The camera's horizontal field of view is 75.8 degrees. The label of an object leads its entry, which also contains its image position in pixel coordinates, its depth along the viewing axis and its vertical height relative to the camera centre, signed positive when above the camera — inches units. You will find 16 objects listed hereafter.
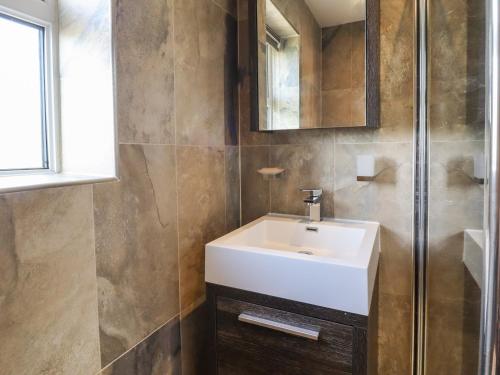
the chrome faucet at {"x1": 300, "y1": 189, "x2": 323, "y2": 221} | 54.1 -5.8
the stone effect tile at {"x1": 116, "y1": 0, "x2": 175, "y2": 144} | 36.5 +12.1
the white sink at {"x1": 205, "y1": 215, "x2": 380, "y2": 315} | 35.4 -12.2
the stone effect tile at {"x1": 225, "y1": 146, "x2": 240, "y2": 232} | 59.9 -3.4
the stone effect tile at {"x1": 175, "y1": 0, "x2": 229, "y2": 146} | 46.0 +15.3
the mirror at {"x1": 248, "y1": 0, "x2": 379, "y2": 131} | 49.4 +17.2
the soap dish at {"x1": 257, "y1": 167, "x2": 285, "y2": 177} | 56.8 -0.4
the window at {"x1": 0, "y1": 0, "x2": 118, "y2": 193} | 33.8 +8.8
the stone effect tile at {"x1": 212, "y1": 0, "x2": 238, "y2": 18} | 55.9 +29.5
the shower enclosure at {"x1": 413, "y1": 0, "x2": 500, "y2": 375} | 22.2 -2.2
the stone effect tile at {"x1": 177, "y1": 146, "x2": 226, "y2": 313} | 47.4 -6.6
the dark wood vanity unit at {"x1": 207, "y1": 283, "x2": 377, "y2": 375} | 36.1 -20.6
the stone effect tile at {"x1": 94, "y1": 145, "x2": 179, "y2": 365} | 35.4 -9.4
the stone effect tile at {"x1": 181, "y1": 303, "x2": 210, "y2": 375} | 48.5 -27.2
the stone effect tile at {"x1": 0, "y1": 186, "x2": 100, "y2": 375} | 27.0 -10.4
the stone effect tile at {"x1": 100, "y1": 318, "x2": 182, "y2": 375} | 37.7 -23.7
